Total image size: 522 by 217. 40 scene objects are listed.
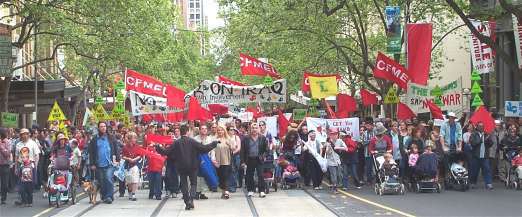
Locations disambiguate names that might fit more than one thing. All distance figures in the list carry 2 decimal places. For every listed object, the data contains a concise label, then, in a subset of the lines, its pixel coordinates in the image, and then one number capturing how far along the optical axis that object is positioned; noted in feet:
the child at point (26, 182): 52.95
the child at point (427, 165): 57.41
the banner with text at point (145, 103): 81.96
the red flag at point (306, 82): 91.54
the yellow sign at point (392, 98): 85.57
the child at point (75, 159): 54.90
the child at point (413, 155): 58.49
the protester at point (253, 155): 56.39
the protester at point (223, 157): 55.98
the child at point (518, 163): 58.65
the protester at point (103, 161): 53.52
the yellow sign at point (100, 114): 98.73
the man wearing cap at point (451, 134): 61.34
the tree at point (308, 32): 96.84
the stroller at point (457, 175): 58.59
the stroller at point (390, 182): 56.18
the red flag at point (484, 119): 64.28
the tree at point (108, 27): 82.99
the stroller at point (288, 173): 62.13
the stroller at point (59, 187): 52.24
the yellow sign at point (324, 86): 90.17
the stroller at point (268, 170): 58.03
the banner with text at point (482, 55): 83.87
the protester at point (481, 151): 60.90
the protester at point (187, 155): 49.16
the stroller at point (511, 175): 59.31
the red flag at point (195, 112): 76.89
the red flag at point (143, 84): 77.61
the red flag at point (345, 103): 95.76
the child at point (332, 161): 60.65
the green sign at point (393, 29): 82.12
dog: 53.11
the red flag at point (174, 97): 81.71
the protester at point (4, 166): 55.52
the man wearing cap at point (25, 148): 54.39
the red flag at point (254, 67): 96.07
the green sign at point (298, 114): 117.07
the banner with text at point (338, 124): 68.33
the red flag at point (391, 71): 75.97
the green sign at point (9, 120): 76.18
